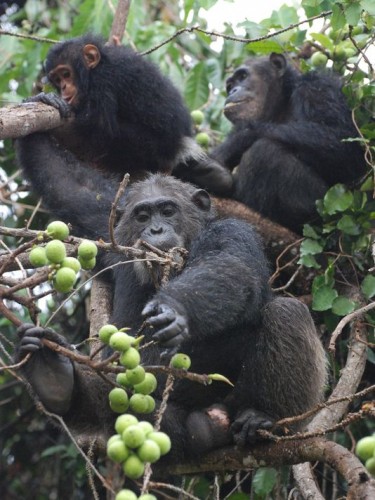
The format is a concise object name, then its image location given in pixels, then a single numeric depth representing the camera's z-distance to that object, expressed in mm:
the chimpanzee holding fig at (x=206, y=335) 9117
